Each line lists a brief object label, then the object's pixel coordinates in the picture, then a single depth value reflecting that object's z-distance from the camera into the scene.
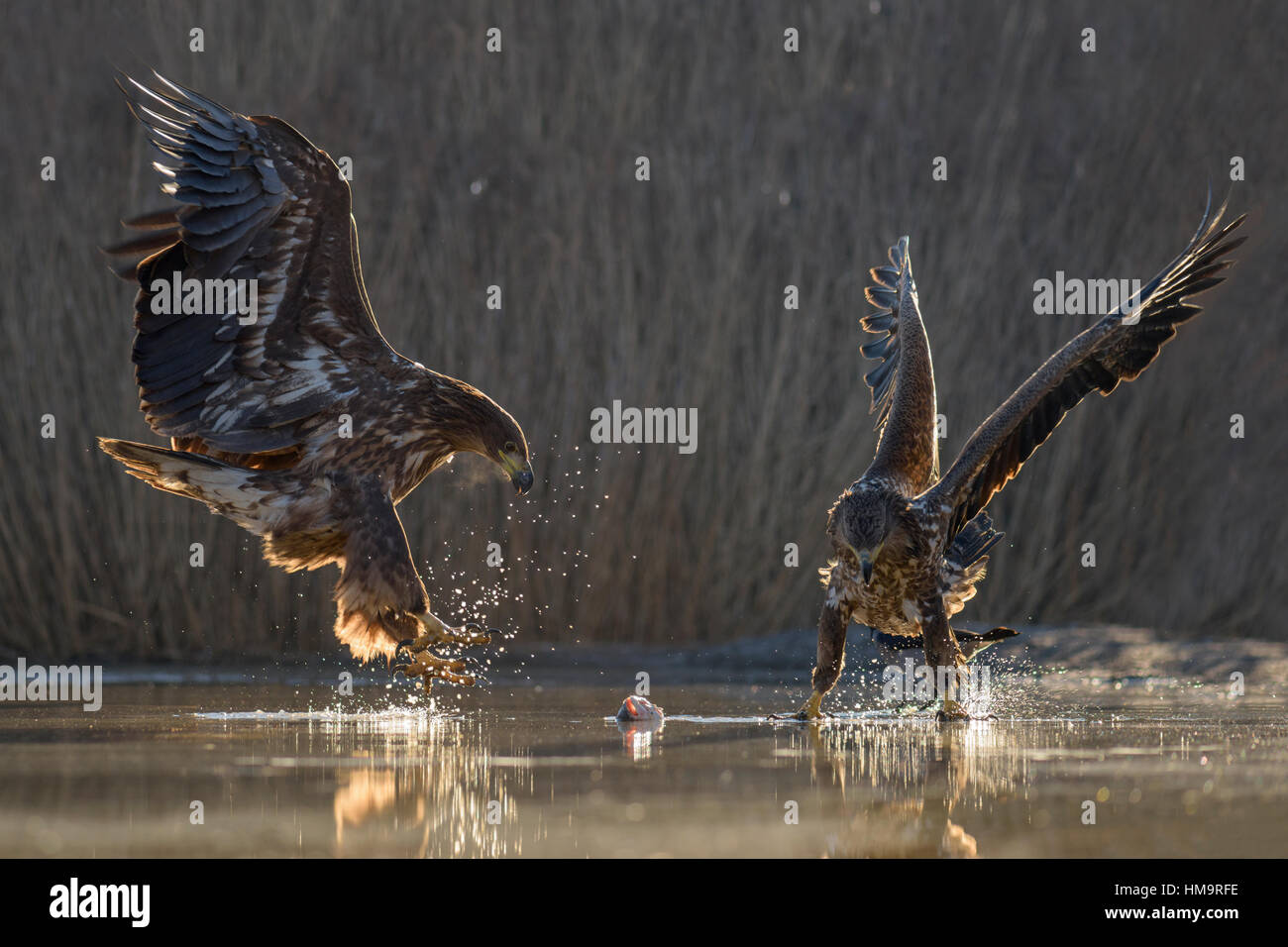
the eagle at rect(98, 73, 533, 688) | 6.27
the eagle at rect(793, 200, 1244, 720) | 6.82
